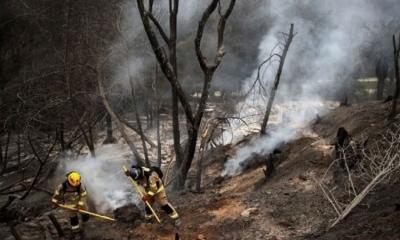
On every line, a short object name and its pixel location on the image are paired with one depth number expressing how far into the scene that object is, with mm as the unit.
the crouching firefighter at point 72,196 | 6867
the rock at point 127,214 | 7031
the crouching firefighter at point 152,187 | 6895
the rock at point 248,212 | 7059
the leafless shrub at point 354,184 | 5840
